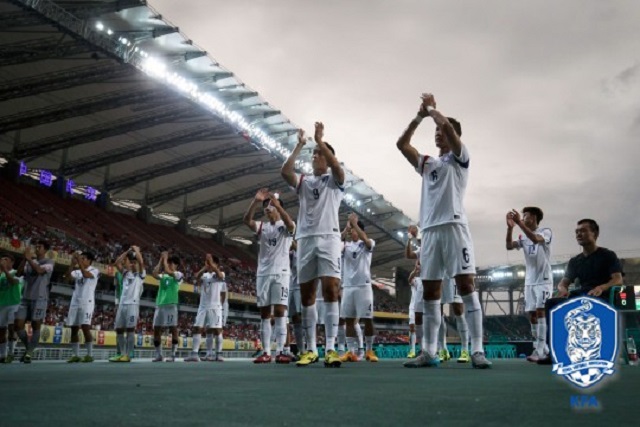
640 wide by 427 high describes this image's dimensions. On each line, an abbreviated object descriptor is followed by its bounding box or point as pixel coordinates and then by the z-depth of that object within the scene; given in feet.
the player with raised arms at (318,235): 21.74
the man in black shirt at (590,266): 18.67
